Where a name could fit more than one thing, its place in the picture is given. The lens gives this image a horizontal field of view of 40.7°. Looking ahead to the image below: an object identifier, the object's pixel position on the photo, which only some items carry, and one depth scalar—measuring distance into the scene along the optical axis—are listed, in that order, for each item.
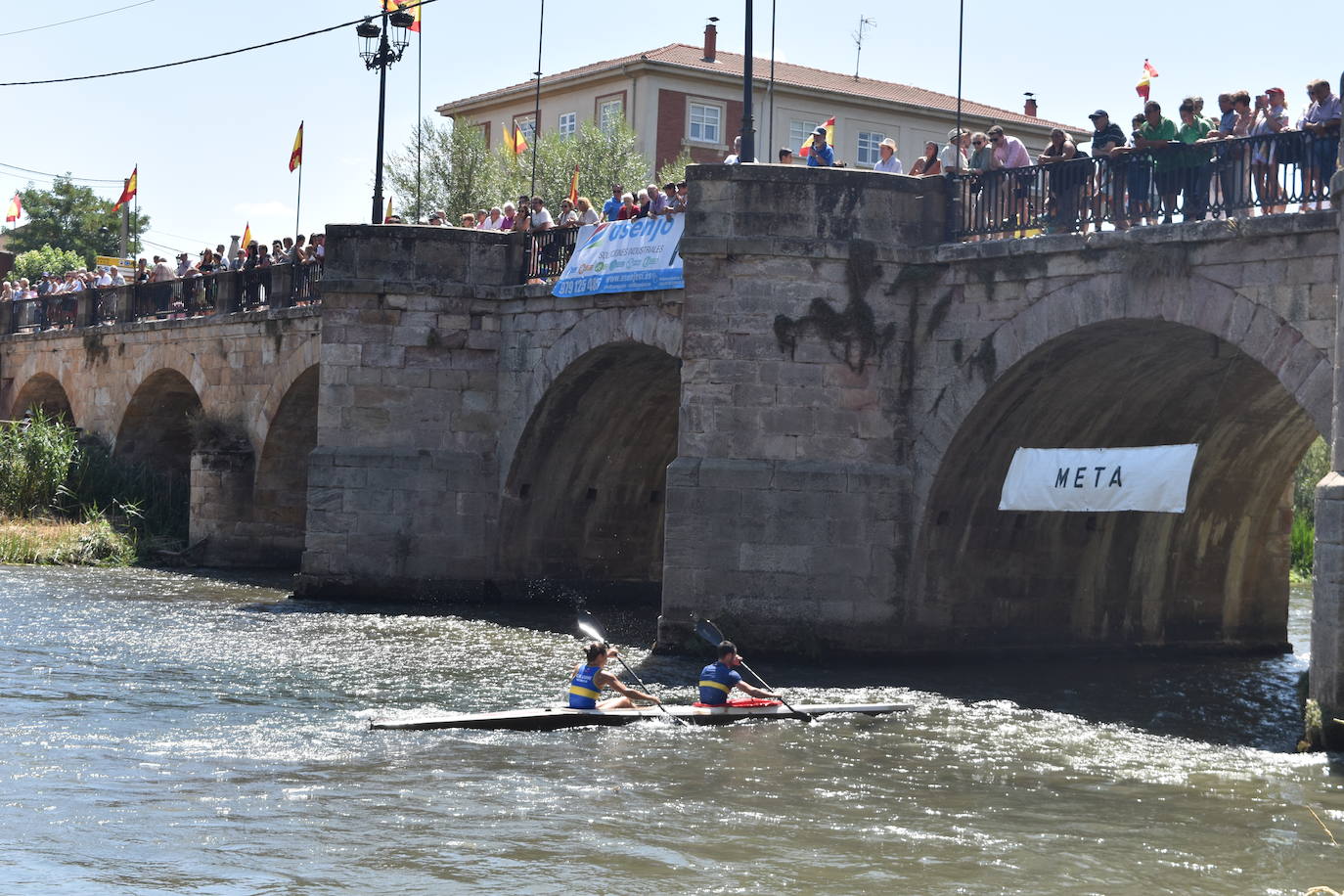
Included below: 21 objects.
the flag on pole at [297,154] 36.94
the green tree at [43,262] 66.25
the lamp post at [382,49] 26.52
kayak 14.99
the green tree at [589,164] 47.38
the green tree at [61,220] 76.00
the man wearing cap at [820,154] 20.22
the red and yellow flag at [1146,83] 18.95
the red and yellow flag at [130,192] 45.84
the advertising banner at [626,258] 21.38
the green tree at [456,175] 47.78
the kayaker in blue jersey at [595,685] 15.76
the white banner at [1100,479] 17.48
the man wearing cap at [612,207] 23.08
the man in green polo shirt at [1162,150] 16.38
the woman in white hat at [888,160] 19.81
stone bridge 16.11
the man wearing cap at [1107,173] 16.84
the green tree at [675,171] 47.47
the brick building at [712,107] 52.62
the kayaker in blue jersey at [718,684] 16.05
